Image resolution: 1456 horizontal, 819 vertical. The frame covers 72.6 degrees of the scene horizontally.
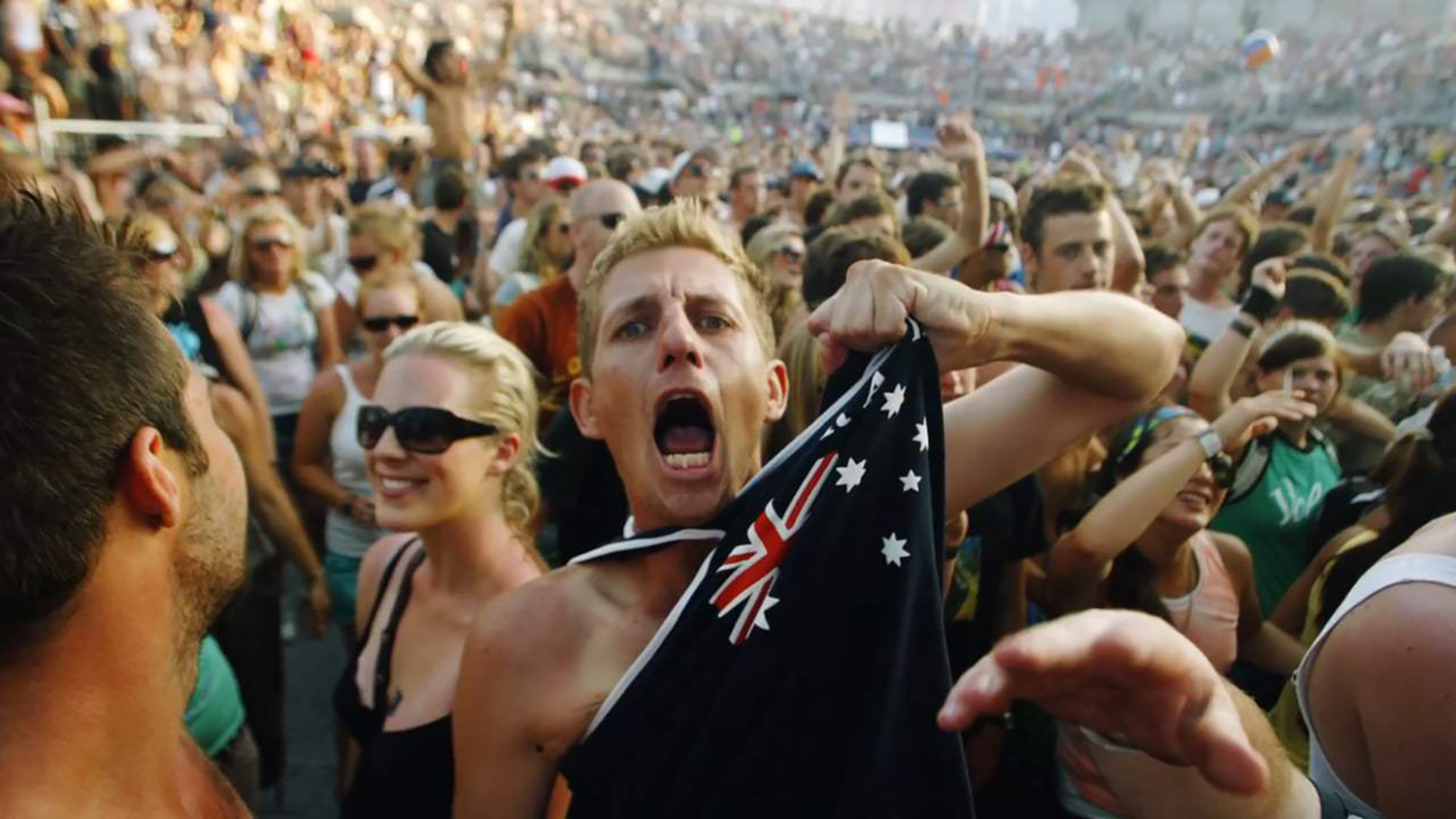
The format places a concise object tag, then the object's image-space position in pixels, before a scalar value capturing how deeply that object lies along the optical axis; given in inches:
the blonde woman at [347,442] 138.6
